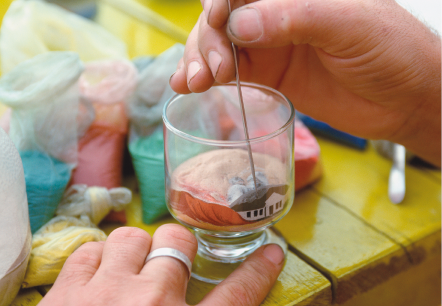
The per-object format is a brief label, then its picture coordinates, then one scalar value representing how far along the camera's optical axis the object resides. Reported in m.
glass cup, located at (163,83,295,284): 0.39
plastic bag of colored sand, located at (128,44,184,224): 0.52
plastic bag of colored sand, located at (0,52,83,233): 0.47
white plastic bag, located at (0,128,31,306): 0.37
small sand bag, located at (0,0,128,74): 0.67
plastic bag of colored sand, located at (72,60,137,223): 0.54
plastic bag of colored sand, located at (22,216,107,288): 0.41
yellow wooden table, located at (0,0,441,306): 0.45
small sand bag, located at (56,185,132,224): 0.49
